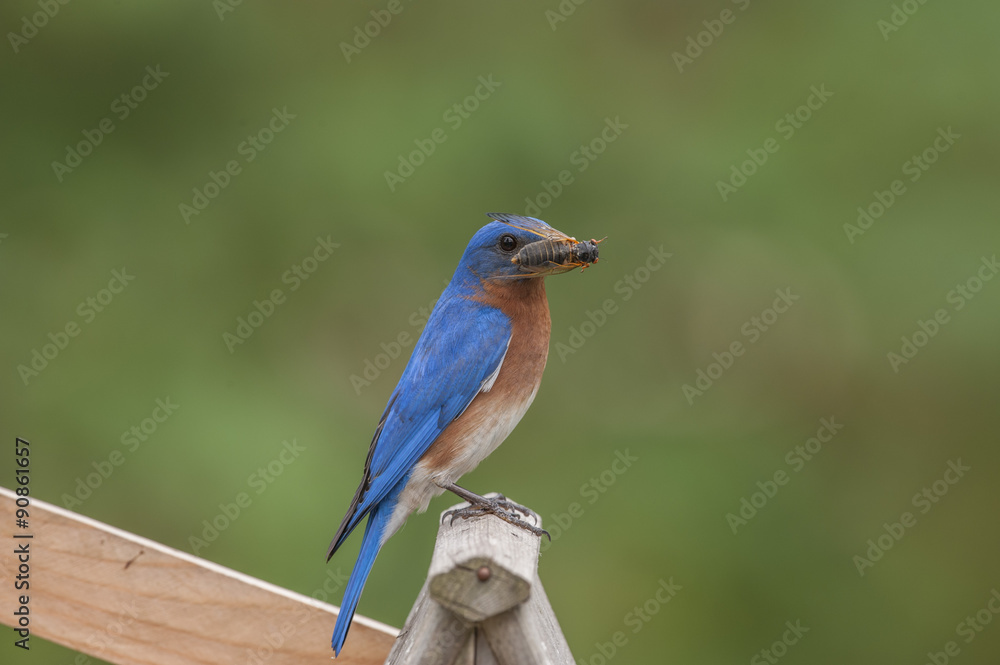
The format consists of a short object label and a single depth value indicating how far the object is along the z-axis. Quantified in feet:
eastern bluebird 21.12
